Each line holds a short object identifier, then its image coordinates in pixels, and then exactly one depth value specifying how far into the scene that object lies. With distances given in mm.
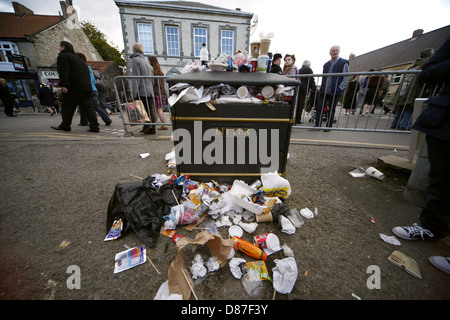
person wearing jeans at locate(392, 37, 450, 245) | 1404
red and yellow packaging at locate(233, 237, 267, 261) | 1350
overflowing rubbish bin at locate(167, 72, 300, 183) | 1907
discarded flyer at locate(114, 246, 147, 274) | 1250
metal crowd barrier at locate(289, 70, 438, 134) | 4184
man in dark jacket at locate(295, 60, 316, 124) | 5656
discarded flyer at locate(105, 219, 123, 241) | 1476
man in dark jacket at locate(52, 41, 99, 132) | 4020
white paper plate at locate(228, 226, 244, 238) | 1574
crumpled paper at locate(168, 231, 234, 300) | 1112
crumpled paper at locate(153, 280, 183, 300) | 1066
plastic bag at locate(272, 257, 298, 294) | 1131
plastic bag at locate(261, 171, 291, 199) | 1982
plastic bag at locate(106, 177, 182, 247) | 1531
